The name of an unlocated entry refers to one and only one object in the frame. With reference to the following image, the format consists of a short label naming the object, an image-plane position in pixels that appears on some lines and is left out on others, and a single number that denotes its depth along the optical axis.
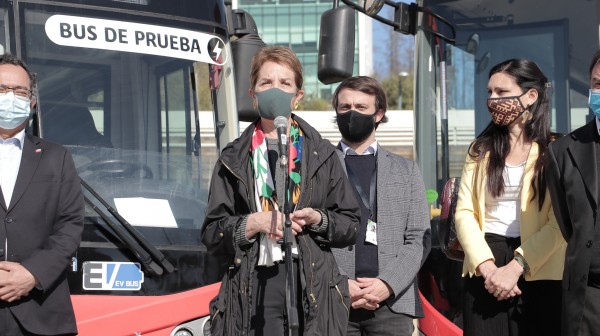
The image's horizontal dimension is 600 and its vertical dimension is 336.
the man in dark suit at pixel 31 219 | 4.80
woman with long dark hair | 5.01
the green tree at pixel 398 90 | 42.70
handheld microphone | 4.15
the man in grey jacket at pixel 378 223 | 5.48
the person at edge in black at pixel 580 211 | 4.46
